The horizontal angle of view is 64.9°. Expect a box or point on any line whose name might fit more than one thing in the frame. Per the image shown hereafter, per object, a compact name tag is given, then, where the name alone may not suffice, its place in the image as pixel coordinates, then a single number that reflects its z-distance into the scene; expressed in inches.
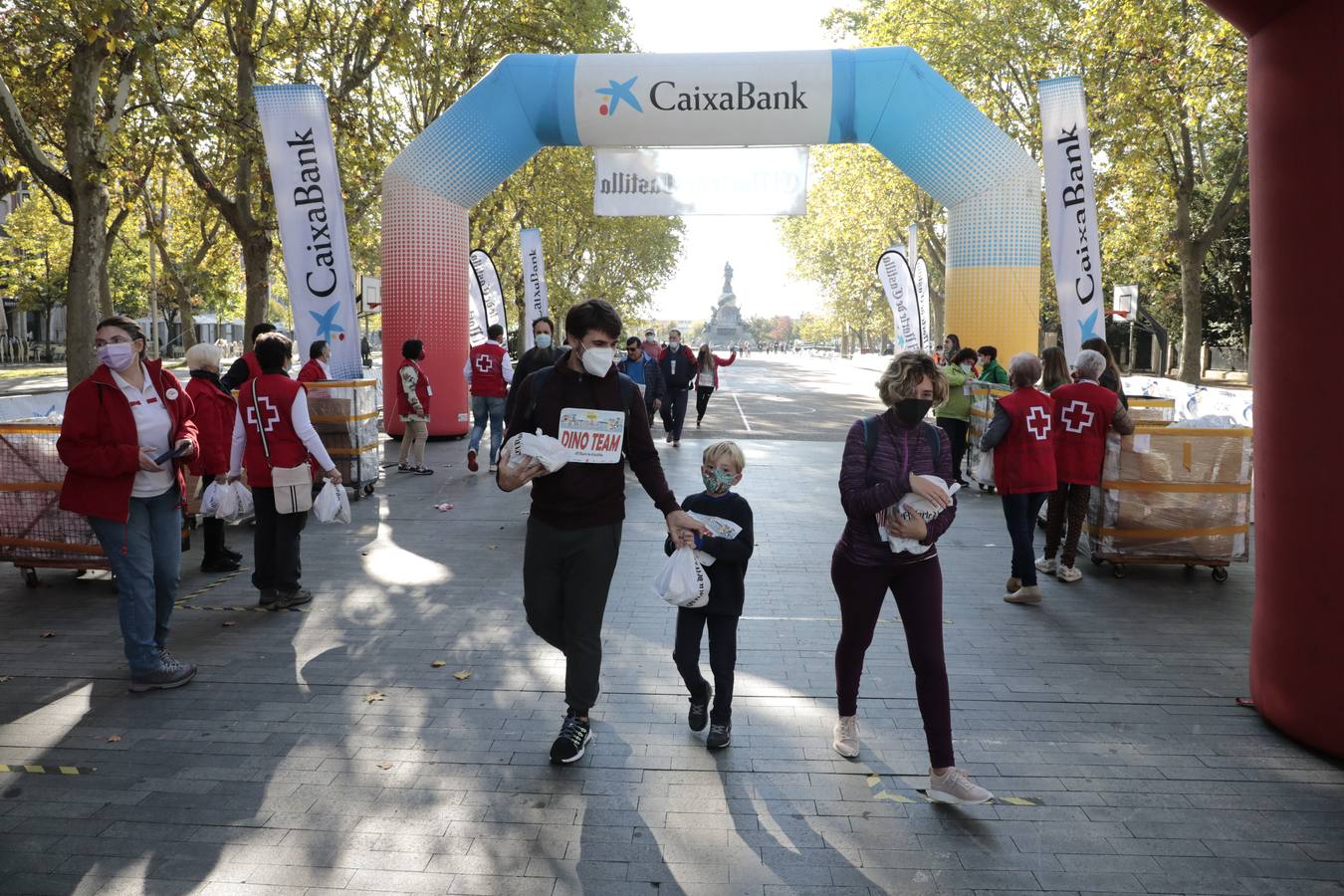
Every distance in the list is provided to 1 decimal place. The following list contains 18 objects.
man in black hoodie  170.4
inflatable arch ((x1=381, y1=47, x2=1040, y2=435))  572.4
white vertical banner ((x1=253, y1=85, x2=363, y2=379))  433.1
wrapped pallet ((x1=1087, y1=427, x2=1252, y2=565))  312.8
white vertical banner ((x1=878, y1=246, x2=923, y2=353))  797.2
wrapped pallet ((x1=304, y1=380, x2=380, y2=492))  442.9
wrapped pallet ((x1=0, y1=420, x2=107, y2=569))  295.0
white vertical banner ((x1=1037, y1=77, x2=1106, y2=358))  407.8
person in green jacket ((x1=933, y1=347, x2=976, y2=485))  475.2
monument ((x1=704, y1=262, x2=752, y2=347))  4407.0
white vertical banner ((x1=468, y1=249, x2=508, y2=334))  780.6
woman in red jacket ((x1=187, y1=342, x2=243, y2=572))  285.4
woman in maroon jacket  161.6
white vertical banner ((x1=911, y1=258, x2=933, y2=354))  841.0
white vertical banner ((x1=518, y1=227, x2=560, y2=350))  852.6
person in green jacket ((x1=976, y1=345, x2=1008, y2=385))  493.0
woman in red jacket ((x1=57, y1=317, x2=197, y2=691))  202.4
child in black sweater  175.3
